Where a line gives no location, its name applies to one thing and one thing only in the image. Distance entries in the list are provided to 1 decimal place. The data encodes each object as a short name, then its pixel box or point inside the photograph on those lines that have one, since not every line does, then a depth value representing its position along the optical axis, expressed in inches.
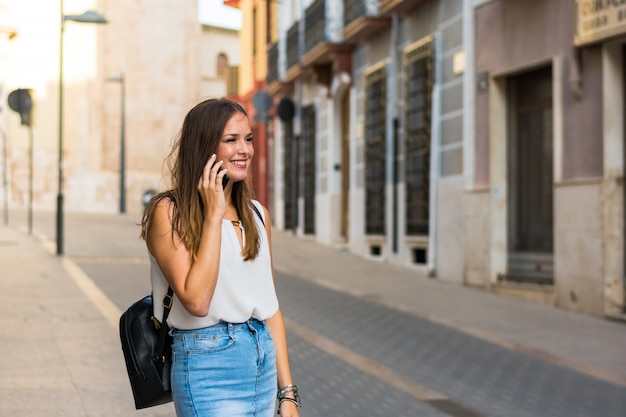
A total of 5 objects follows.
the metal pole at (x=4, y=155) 1780.3
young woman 133.6
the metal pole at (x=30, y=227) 1002.7
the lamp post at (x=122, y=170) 1710.1
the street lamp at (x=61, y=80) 758.7
